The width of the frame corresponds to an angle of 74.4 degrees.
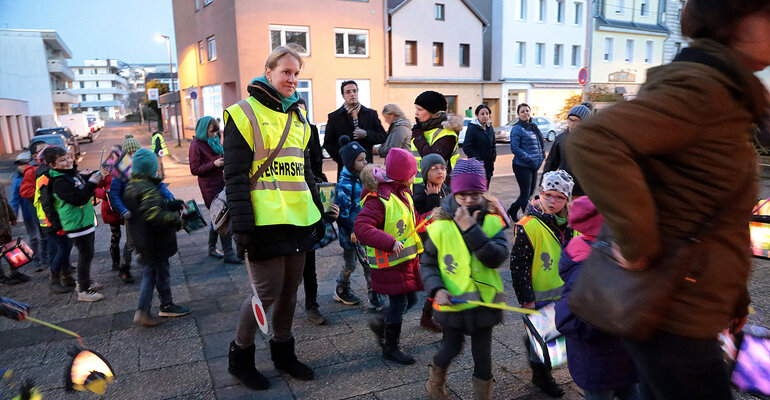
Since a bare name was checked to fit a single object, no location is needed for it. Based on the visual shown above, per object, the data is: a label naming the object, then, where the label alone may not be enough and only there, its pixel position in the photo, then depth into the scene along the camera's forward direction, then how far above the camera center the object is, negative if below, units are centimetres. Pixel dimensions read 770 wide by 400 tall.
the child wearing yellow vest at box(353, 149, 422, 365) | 350 -91
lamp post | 3316 +504
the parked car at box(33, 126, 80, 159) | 2521 -66
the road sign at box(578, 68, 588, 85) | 1462 +85
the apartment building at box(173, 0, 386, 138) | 2486 +362
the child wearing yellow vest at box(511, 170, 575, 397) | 303 -86
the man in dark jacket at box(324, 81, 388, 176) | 545 -15
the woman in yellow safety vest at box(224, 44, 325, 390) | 291 -48
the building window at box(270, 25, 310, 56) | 2534 +396
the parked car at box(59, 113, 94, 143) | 3878 -31
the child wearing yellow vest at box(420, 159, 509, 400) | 270 -85
